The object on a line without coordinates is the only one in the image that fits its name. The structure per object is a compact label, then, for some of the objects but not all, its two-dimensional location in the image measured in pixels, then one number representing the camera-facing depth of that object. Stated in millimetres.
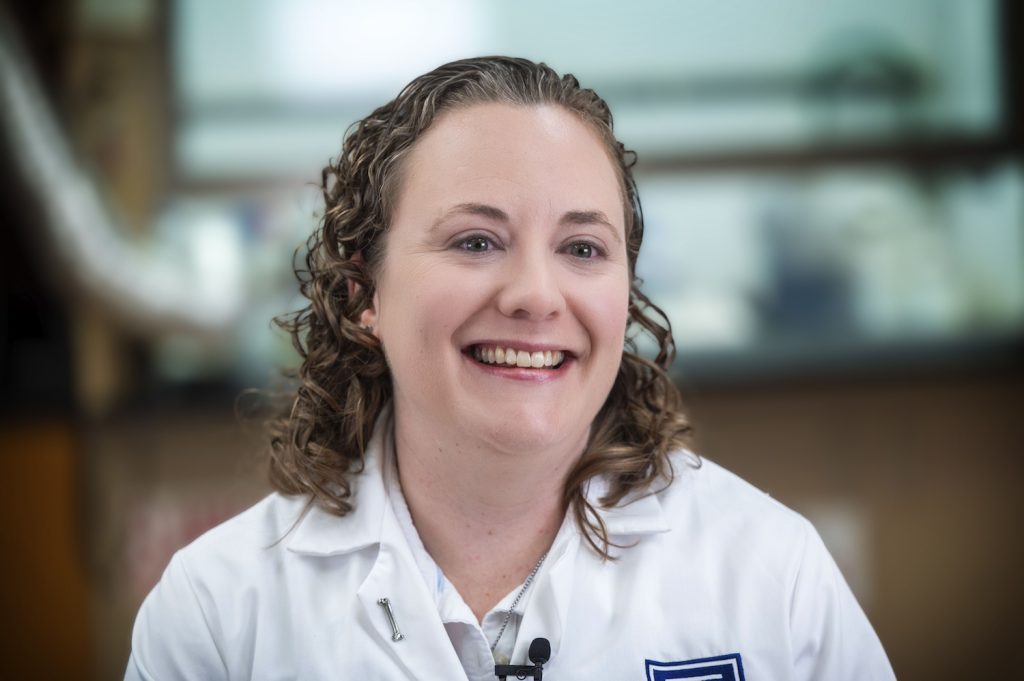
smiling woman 1159
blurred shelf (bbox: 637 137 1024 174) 3180
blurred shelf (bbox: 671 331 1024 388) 3113
